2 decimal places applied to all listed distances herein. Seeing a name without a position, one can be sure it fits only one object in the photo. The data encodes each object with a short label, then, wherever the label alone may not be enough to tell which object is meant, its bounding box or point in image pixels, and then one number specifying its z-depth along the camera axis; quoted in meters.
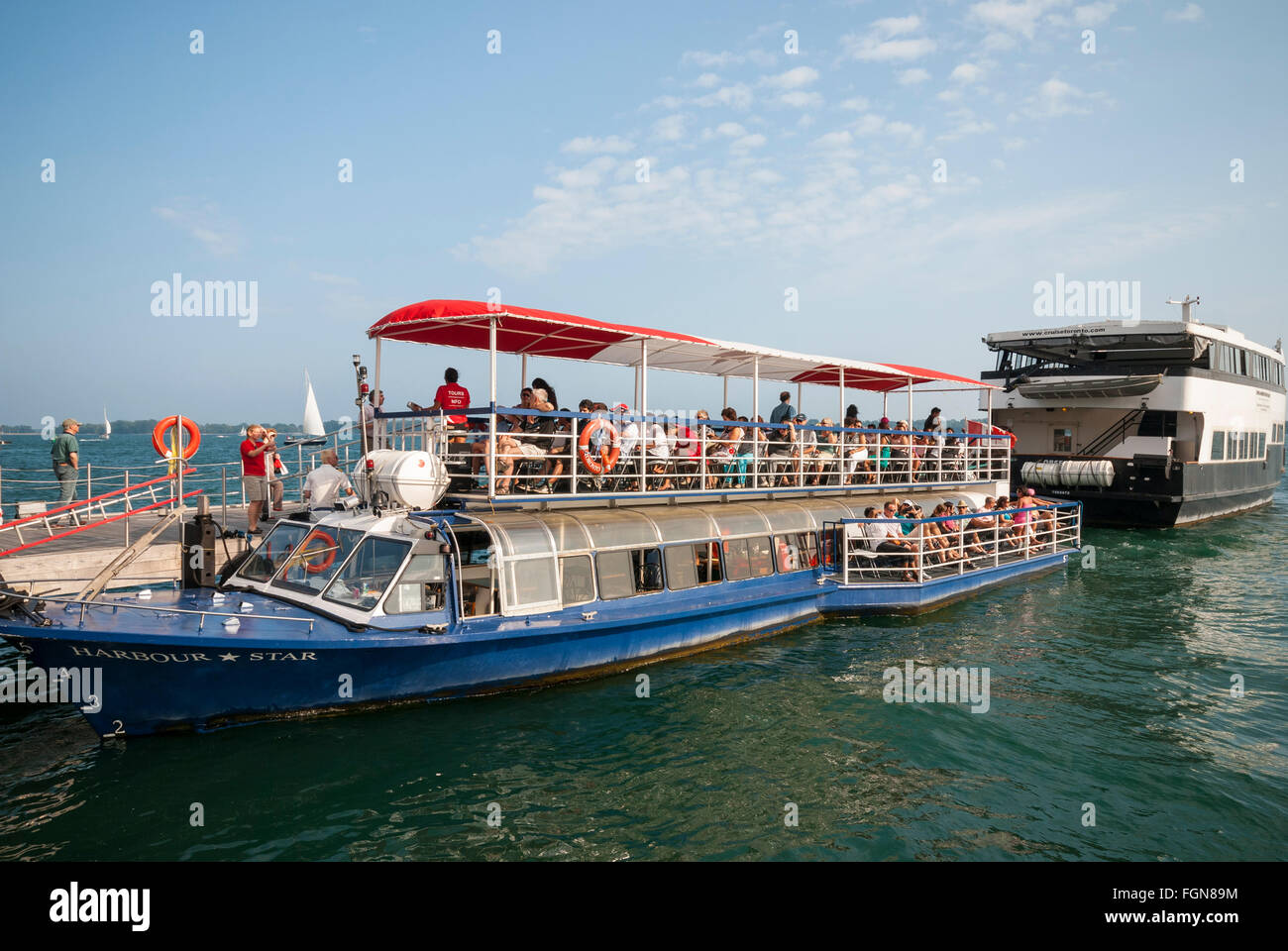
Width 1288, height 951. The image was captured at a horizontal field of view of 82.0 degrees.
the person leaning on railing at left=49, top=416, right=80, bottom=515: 17.27
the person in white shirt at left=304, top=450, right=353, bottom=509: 12.39
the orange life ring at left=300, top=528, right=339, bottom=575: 10.18
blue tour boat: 8.69
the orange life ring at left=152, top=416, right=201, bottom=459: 12.09
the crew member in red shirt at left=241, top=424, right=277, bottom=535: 13.21
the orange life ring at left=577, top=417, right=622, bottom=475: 11.59
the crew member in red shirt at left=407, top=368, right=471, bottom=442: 11.91
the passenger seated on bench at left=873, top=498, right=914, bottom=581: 15.46
